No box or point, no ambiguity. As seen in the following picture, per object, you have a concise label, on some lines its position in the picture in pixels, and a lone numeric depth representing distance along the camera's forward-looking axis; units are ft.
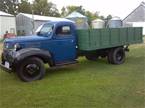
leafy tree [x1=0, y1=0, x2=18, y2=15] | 102.97
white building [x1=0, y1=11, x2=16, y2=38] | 60.09
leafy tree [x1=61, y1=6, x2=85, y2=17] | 132.80
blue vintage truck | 13.78
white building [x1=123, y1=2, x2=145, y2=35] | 77.90
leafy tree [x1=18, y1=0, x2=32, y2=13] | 102.04
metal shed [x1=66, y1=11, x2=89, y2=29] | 71.95
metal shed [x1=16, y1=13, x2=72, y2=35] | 67.56
